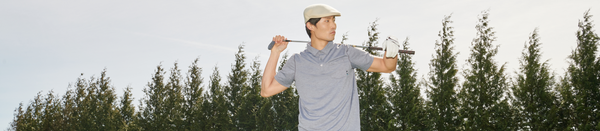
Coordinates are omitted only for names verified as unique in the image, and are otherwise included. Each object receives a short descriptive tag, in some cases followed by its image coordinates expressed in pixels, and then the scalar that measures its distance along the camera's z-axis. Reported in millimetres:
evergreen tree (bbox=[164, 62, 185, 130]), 24266
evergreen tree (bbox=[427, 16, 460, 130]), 16531
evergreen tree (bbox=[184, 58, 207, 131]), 22906
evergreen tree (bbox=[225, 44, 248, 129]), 22250
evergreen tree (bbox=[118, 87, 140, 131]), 29594
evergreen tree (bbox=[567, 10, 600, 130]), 14883
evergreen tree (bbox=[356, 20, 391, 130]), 16625
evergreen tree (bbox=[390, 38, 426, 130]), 16500
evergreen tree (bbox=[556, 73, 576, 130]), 15068
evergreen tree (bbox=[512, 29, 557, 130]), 15234
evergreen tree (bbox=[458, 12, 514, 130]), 16062
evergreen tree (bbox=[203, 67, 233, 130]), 21797
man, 3330
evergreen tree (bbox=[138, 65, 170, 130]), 25469
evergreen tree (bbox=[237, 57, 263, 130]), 20781
